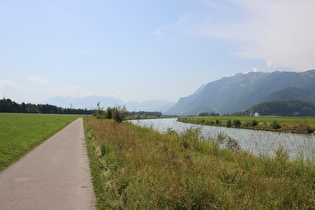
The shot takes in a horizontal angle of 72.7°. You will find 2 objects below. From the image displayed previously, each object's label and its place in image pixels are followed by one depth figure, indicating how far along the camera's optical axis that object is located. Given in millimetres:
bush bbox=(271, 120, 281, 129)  44566
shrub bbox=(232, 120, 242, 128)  54781
